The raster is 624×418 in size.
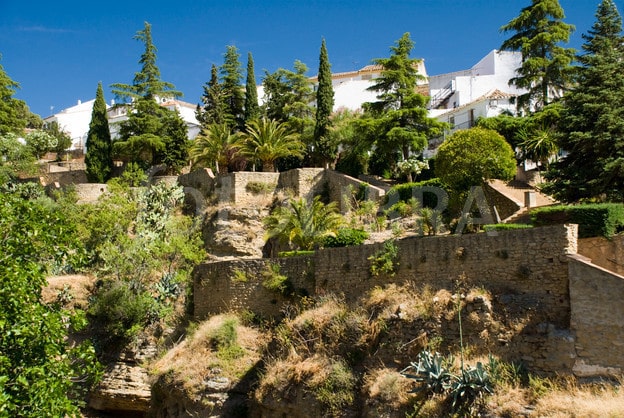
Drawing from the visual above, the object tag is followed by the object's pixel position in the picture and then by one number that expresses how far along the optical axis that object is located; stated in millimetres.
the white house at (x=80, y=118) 55731
